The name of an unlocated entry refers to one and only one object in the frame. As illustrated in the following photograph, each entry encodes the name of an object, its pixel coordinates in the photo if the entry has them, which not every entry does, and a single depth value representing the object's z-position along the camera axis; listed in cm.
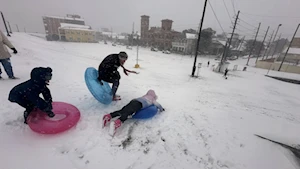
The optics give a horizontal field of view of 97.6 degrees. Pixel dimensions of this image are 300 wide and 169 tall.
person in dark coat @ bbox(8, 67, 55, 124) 246
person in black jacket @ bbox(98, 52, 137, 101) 364
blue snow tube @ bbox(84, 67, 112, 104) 351
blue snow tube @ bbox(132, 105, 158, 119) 342
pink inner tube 248
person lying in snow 284
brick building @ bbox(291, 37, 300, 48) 3834
